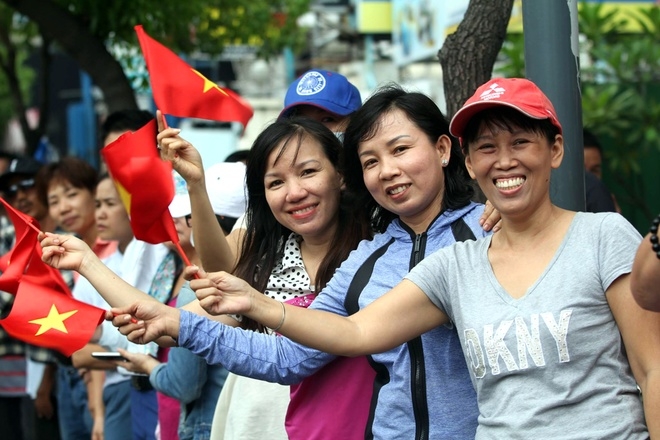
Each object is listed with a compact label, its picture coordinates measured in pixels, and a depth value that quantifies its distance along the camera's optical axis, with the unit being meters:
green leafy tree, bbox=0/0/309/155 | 8.37
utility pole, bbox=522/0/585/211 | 3.66
